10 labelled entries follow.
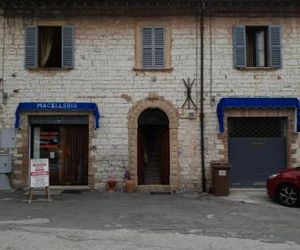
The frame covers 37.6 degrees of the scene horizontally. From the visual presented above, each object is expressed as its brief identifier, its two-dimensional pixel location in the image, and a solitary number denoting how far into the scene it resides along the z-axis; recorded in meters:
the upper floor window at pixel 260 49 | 15.49
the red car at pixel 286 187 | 12.59
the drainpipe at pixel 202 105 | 15.29
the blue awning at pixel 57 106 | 15.10
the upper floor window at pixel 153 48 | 15.48
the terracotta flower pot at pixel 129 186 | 14.88
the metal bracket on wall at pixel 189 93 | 15.38
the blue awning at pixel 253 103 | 15.16
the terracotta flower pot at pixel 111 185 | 14.96
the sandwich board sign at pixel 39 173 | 12.85
